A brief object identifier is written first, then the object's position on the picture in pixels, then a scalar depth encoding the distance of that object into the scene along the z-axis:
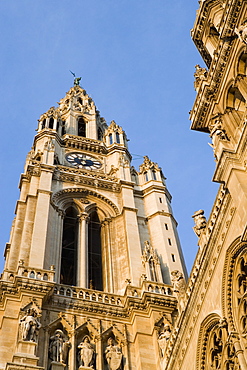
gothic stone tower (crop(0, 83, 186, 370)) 20.94
